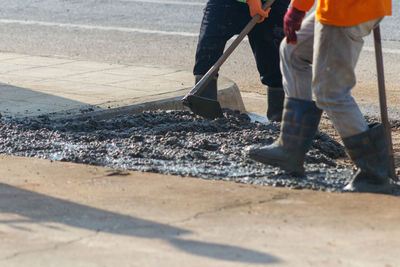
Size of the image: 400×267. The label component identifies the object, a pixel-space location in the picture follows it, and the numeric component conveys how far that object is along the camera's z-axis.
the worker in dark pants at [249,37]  11.18
